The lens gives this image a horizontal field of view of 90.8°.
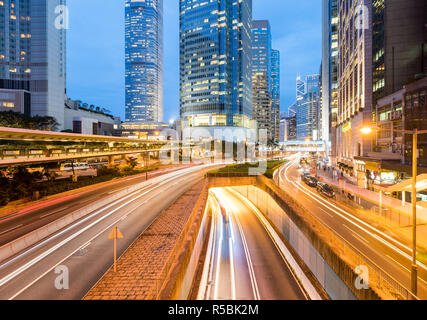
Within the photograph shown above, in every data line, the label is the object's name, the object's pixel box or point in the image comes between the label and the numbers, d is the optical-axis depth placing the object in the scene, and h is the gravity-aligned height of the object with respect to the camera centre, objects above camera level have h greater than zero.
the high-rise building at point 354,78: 43.41 +18.92
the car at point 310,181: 38.17 -4.75
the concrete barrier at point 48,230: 12.03 -5.13
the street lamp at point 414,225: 8.99 -3.25
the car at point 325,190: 30.35 -5.22
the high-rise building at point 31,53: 86.19 +43.06
